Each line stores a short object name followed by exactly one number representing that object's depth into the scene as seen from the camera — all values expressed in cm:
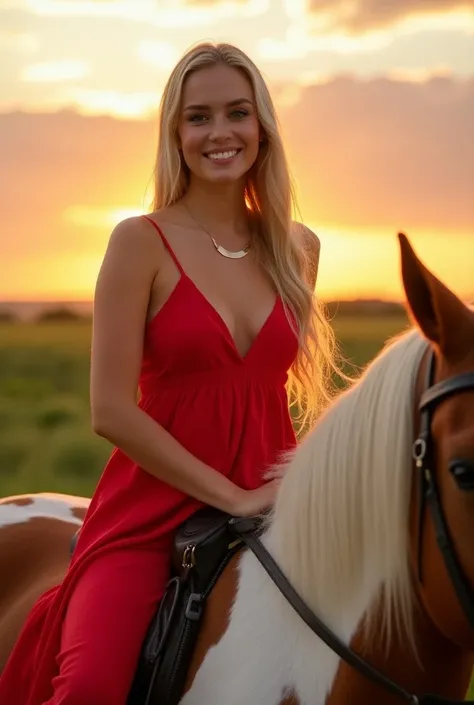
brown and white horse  194
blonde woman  254
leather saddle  240
